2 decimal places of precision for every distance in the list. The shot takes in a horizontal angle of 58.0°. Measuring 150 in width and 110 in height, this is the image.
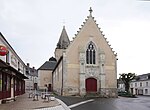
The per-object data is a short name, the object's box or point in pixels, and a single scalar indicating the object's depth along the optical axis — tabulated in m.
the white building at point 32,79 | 50.26
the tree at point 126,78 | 27.27
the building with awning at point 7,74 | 9.68
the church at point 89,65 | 20.48
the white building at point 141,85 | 37.97
